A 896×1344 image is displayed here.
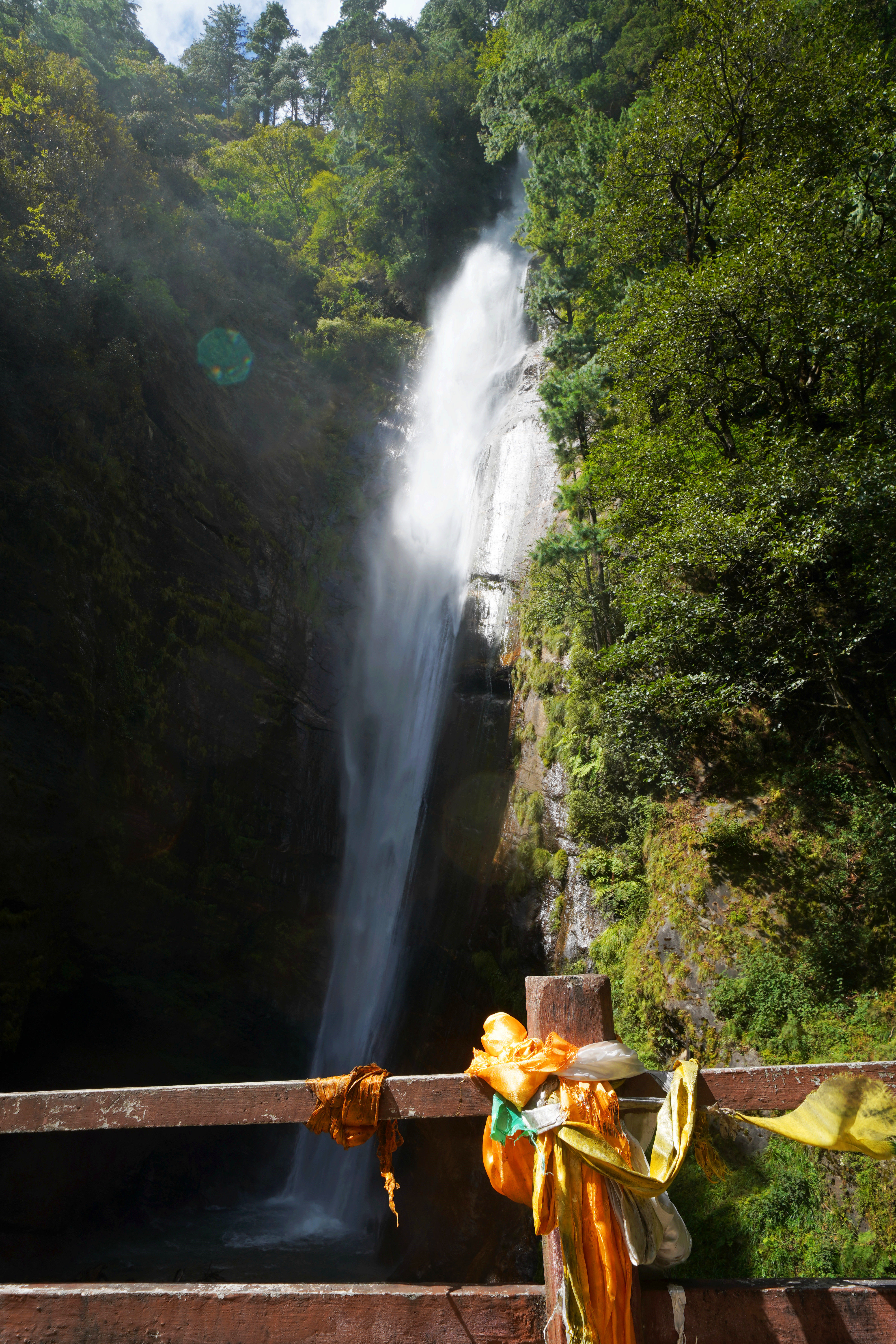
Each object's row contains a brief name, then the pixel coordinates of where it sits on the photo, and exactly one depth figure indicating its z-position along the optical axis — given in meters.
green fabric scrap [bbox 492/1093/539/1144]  2.34
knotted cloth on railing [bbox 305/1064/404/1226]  2.43
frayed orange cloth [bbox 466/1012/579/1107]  2.33
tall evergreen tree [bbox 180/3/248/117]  44.41
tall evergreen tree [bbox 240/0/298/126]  44.41
